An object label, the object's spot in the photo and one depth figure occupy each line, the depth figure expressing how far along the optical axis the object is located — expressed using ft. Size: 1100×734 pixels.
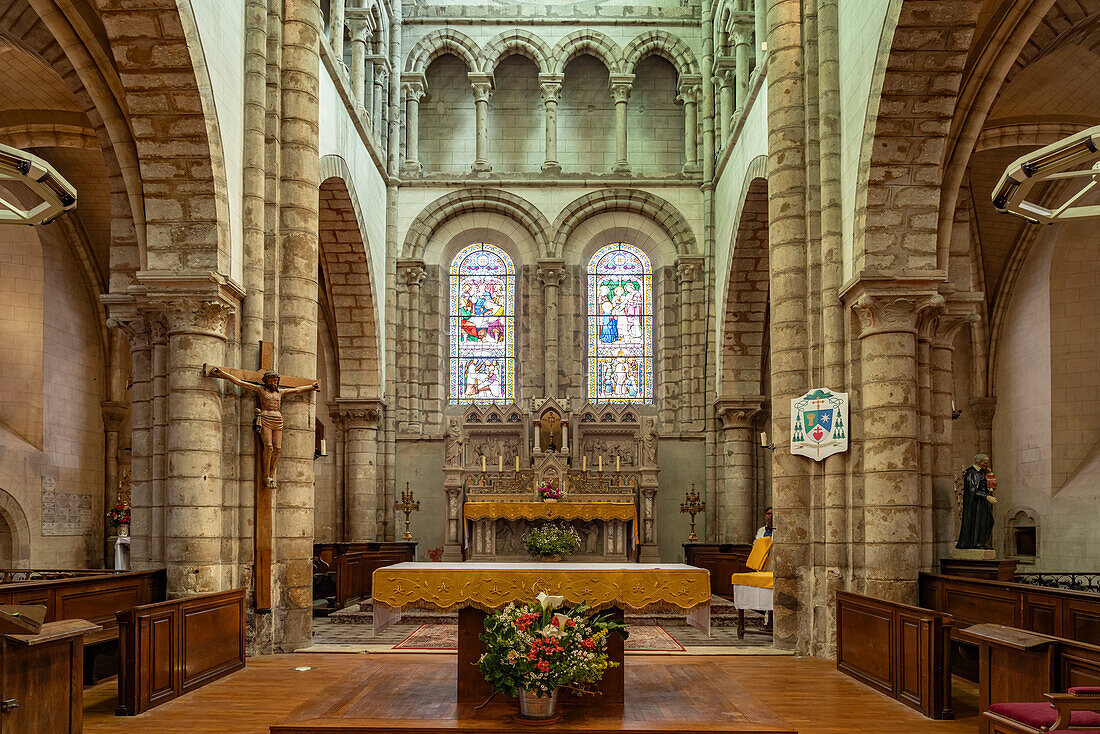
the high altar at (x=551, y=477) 60.70
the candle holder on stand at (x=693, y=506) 65.05
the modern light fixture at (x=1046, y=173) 19.21
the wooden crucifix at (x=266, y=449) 37.42
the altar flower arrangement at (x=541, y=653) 21.97
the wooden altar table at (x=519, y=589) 26.12
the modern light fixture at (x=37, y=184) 20.53
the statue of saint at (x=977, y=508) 35.47
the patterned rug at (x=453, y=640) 39.47
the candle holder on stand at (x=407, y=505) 64.59
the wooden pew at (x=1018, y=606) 26.71
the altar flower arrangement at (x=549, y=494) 60.70
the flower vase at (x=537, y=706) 22.50
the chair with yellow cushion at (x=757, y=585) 42.68
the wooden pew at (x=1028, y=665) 21.22
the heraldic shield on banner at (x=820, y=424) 37.19
